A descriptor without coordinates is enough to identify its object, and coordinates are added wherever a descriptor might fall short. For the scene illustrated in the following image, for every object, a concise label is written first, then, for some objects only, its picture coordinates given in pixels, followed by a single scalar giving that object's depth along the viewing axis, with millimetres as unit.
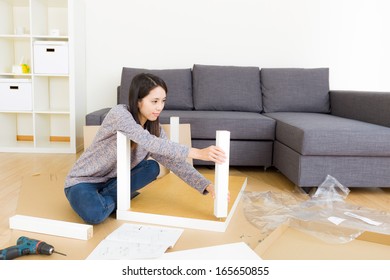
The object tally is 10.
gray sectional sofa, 2018
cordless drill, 1162
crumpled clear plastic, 1492
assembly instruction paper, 1201
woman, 1393
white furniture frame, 1416
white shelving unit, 3025
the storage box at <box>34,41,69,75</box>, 3004
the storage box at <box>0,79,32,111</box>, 3049
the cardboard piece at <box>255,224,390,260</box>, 1298
